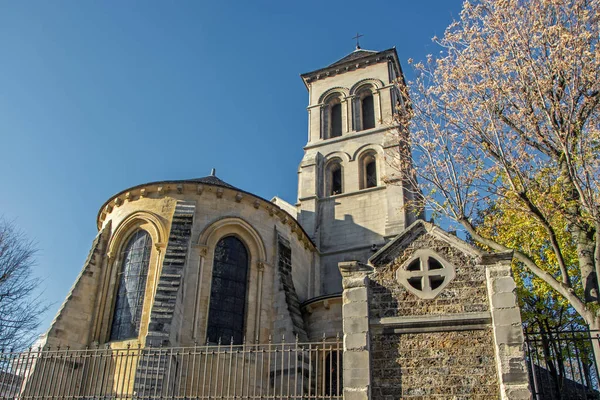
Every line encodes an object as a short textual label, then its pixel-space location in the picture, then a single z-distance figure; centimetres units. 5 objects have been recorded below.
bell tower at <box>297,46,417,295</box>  2141
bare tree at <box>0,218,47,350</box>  1767
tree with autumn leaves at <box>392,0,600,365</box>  949
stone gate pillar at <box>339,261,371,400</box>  784
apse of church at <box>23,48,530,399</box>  793
